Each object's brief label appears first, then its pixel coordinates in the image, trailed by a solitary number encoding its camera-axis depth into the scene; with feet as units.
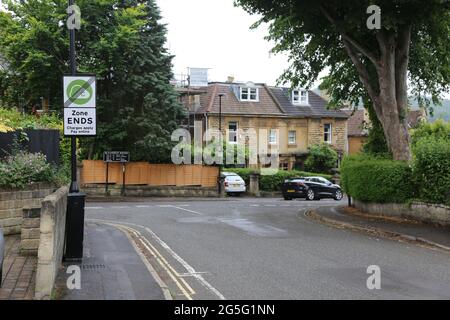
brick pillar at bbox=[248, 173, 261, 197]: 133.59
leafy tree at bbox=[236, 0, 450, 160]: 56.03
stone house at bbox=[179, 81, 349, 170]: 162.40
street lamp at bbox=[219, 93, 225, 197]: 151.54
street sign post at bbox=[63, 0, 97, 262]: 32.42
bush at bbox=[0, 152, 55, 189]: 39.63
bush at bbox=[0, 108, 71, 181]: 47.94
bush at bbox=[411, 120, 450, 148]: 89.56
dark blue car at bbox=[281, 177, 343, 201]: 116.26
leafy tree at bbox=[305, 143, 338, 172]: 164.45
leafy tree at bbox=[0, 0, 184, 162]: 102.73
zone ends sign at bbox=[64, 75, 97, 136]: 32.58
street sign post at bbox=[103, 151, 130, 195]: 104.79
